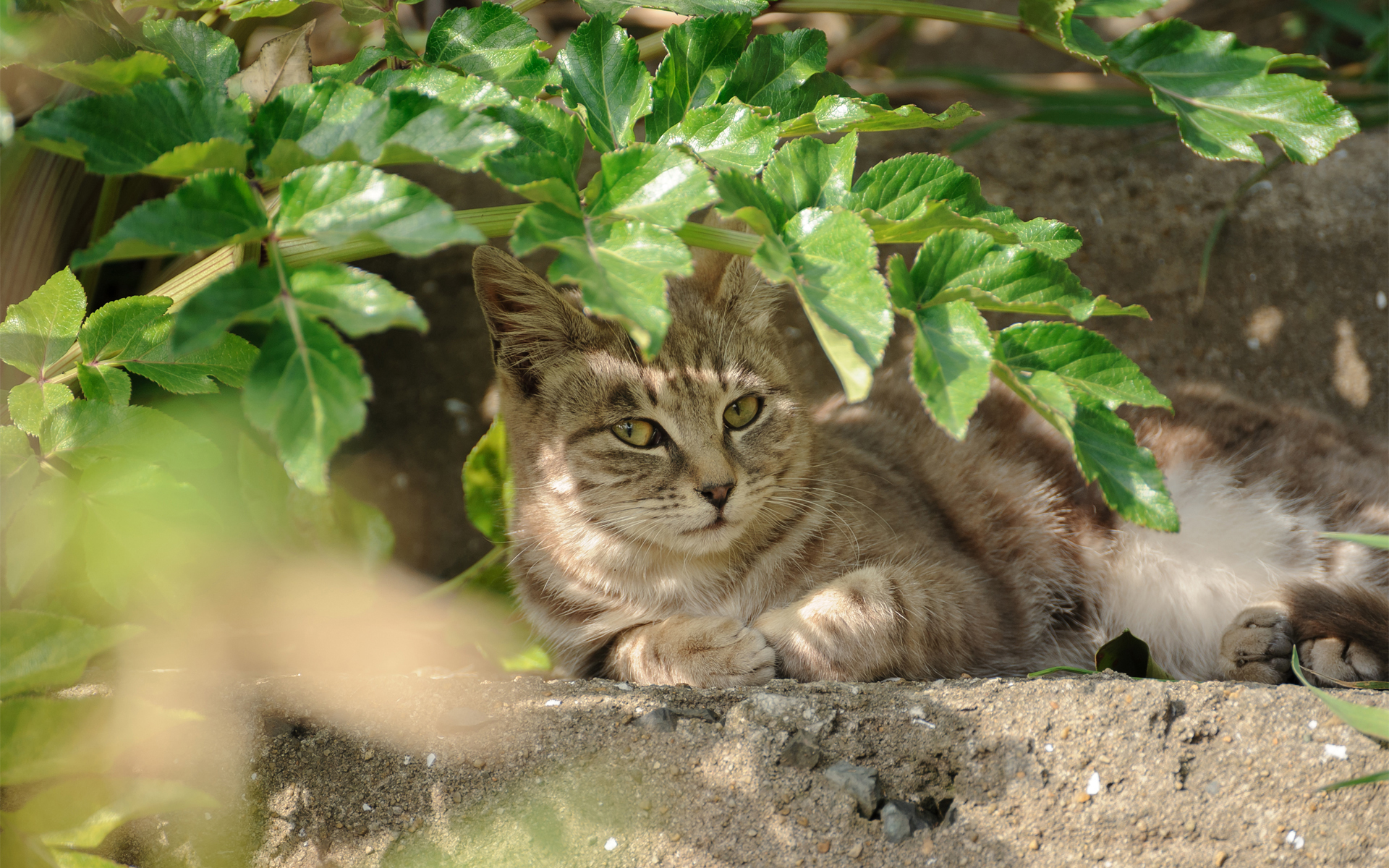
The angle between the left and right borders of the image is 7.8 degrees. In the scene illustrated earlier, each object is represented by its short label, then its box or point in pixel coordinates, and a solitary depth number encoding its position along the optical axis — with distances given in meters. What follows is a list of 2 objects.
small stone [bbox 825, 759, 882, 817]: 3.21
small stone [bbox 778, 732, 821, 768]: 3.22
